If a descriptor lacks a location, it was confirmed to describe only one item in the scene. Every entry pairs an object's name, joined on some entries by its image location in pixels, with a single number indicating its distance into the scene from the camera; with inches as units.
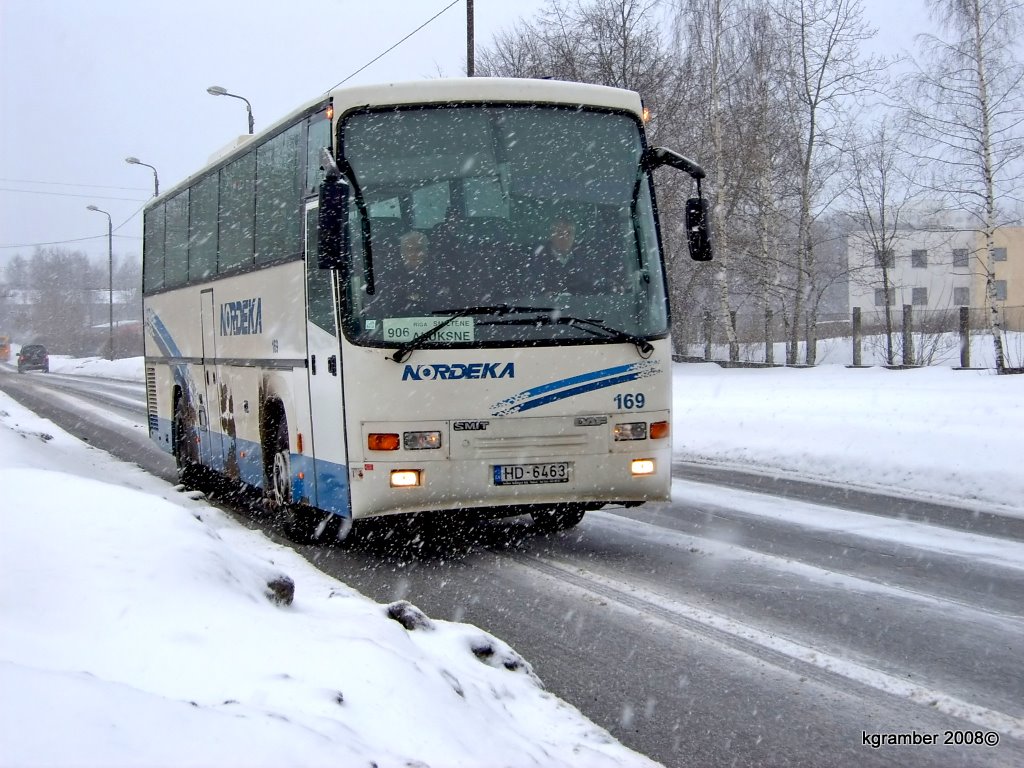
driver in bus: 296.0
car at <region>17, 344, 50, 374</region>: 2701.8
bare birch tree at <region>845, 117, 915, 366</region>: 1354.6
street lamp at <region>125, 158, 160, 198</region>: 2046.0
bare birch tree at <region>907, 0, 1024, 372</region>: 1064.8
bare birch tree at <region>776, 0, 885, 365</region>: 1307.8
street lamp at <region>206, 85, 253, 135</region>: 1293.1
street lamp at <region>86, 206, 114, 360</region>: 2514.6
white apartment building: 2768.2
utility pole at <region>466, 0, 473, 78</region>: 946.3
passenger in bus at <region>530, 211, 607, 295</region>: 302.2
